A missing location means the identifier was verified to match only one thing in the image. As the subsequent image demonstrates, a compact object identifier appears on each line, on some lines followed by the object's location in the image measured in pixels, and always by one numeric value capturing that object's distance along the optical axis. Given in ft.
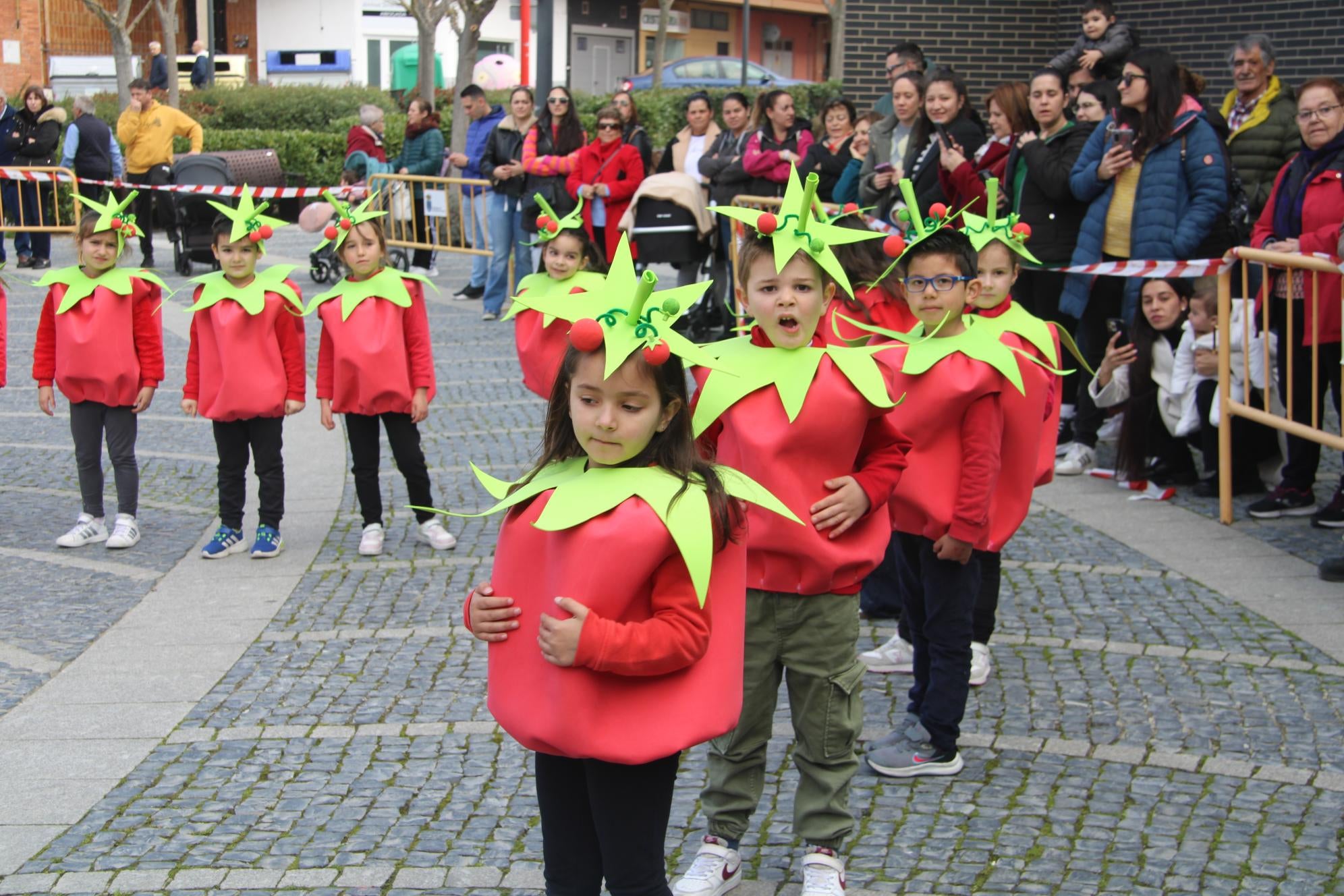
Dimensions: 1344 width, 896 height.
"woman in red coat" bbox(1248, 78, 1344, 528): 24.39
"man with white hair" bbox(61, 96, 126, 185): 57.16
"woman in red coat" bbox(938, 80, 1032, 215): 30.78
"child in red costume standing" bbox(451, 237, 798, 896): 9.78
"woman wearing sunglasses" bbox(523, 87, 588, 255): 44.34
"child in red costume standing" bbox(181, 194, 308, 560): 23.13
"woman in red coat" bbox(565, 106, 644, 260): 42.96
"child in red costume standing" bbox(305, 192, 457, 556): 23.07
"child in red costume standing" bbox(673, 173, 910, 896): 12.25
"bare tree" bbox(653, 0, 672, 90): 120.78
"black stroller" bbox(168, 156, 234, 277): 53.11
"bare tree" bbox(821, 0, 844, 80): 123.24
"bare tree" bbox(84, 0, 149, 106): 85.92
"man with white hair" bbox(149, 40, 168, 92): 93.45
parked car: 130.52
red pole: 119.55
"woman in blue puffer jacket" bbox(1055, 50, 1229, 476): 27.48
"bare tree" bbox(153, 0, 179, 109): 91.20
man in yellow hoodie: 56.08
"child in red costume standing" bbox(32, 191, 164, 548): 23.56
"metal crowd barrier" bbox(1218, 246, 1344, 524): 23.40
